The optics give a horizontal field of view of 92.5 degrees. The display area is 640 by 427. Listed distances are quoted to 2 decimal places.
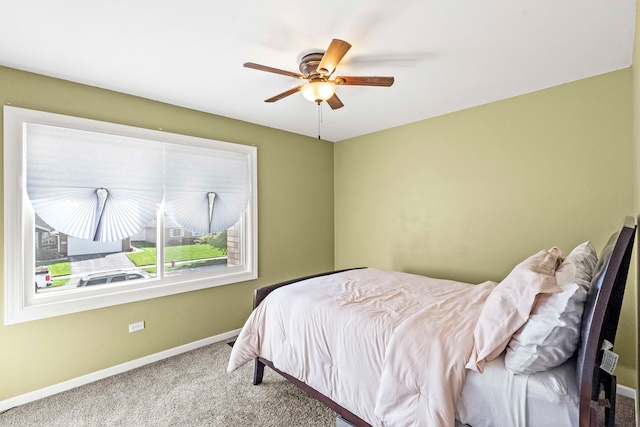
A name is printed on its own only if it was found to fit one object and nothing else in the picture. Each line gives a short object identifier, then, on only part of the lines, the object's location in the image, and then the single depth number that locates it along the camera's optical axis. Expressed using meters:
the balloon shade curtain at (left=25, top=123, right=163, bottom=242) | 2.43
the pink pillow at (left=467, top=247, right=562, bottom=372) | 1.33
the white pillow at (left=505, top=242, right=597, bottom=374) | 1.25
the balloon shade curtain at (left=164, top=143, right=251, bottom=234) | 3.15
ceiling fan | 1.97
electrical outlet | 2.87
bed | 1.25
